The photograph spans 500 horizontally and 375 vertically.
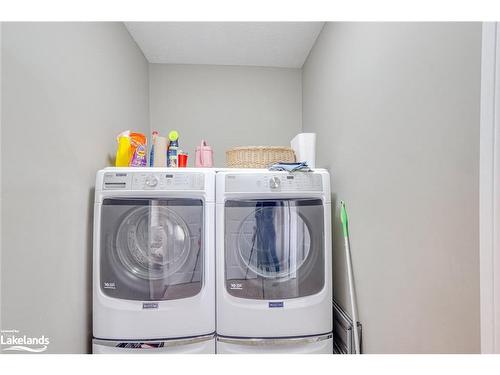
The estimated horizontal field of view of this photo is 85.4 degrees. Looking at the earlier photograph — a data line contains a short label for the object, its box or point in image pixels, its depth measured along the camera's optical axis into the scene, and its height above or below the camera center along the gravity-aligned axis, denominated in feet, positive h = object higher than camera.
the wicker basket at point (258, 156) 5.58 +0.64
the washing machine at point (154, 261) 4.36 -1.24
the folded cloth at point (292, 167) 4.69 +0.36
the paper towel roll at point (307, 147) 5.51 +0.83
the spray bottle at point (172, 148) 5.56 +0.80
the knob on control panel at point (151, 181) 4.46 +0.09
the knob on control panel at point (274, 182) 4.60 +0.09
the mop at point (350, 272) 4.21 -1.39
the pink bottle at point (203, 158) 6.02 +0.65
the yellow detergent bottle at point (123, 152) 5.04 +0.65
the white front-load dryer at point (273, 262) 4.51 -1.28
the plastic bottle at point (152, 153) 5.66 +0.70
